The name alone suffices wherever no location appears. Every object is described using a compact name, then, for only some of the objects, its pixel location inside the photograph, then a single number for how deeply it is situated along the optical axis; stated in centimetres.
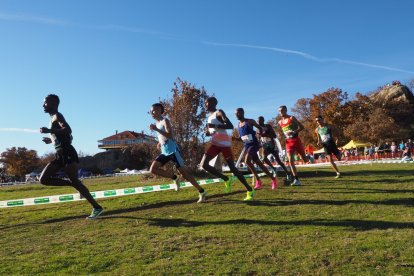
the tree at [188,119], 1900
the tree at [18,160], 7362
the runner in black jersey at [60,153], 702
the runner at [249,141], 965
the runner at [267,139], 1193
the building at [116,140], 11948
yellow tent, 5767
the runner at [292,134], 1058
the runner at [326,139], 1203
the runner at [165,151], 796
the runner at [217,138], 831
